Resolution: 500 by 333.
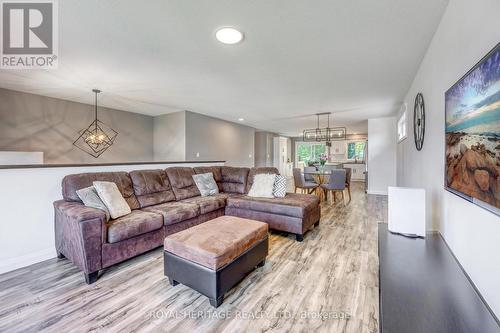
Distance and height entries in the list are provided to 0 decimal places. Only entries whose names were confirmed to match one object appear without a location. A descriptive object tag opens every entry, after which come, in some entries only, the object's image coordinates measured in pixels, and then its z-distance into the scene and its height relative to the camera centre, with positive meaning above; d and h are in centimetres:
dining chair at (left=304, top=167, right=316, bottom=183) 596 -27
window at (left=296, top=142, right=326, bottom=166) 1243 +87
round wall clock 246 +55
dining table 554 -27
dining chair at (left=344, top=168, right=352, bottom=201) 547 -31
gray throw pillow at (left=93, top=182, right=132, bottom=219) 245 -39
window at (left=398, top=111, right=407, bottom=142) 413 +81
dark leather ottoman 170 -79
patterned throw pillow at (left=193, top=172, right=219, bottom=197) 391 -34
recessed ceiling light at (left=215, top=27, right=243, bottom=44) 202 +128
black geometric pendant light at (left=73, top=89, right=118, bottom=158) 453 +58
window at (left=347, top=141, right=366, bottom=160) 1076 +79
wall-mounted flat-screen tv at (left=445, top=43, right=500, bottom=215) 91 +16
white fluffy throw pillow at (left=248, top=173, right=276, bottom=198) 367 -36
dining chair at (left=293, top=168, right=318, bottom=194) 536 -40
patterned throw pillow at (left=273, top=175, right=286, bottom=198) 362 -37
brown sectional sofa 209 -61
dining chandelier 593 +101
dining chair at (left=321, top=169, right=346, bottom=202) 504 -35
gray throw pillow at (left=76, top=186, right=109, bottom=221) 235 -37
